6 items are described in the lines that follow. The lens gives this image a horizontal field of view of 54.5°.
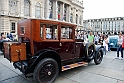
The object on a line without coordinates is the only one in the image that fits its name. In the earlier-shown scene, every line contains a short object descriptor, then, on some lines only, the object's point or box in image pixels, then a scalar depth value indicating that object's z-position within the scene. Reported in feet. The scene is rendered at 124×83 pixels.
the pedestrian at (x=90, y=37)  31.90
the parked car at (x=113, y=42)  38.76
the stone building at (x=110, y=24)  273.83
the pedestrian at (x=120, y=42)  25.17
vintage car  11.59
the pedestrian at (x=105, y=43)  33.57
